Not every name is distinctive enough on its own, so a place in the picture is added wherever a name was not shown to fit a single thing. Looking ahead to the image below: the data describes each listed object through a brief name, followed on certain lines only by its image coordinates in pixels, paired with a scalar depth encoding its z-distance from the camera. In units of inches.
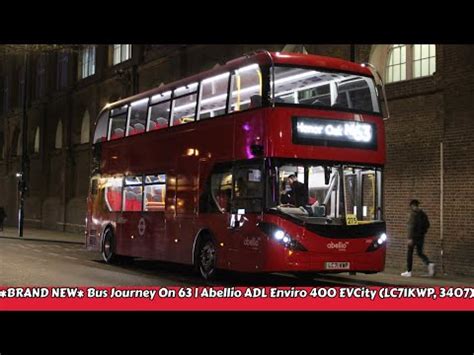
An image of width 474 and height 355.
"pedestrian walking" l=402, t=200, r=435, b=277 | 609.0
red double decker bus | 471.8
